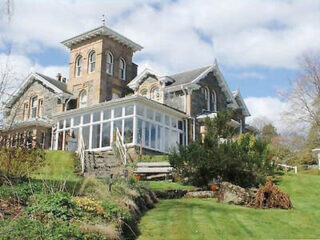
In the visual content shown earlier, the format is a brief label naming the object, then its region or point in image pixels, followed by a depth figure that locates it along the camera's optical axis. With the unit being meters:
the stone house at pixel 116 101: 29.05
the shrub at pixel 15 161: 13.77
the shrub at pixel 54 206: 8.27
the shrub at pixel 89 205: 9.04
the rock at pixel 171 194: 16.19
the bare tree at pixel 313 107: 38.97
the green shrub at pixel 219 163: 18.56
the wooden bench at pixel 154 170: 21.25
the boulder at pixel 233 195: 14.55
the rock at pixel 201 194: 16.41
